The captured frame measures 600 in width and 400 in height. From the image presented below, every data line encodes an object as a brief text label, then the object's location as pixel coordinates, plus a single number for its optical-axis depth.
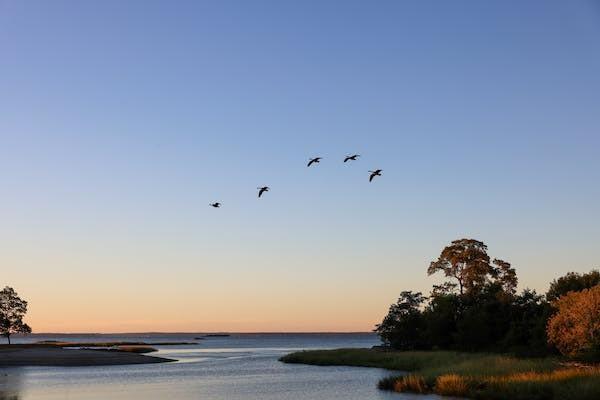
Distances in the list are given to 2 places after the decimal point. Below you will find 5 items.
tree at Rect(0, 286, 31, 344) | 139.62
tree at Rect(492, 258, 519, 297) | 95.19
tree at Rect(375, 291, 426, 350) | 88.56
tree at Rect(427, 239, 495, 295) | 94.38
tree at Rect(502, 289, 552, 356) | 64.19
